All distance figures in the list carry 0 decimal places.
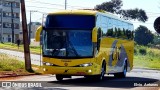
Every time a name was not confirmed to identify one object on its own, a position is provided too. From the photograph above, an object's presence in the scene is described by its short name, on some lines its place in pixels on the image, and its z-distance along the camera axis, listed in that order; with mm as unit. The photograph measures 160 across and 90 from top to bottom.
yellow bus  21094
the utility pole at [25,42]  30156
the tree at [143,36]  135000
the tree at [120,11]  110938
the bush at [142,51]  89906
